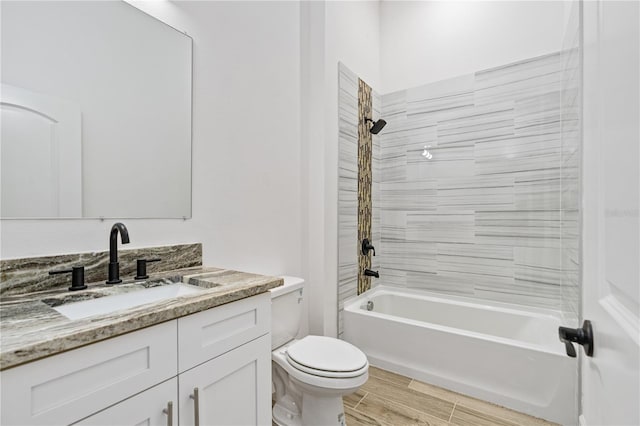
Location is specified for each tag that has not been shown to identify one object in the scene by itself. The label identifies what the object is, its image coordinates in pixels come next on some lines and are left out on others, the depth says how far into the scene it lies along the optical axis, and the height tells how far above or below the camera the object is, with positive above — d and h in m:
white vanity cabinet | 0.64 -0.43
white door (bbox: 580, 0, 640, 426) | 0.44 +0.01
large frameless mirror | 1.02 +0.39
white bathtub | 1.77 -0.93
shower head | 2.69 +0.75
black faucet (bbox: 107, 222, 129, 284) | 1.15 -0.17
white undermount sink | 0.98 -0.32
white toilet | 1.47 -0.78
